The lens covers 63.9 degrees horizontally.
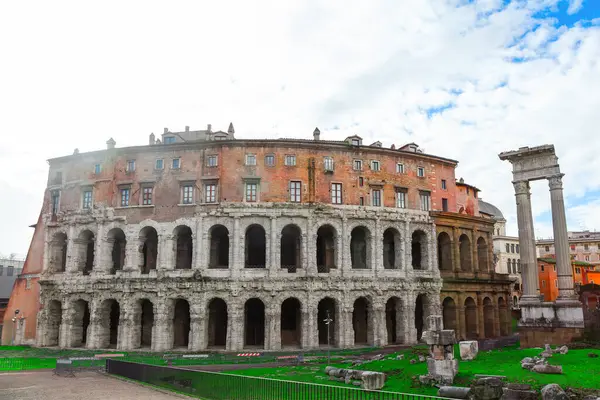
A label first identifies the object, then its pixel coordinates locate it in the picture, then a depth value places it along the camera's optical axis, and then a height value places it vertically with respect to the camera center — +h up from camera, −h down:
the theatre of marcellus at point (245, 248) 36.22 +3.79
